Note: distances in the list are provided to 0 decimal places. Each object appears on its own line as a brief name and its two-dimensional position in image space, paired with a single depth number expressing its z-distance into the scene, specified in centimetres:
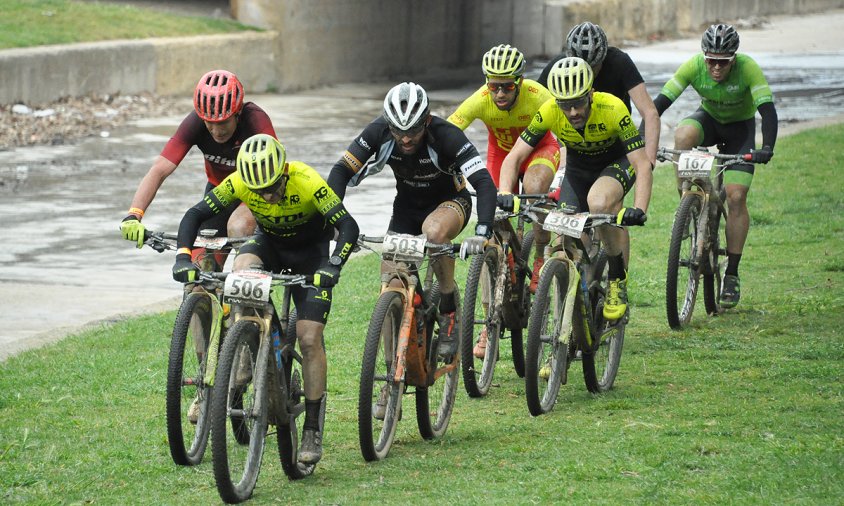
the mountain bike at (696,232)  2120
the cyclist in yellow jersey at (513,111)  1895
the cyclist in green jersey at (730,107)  2205
